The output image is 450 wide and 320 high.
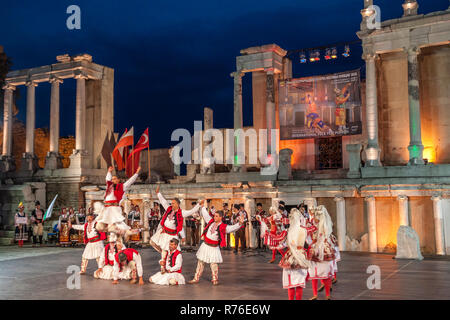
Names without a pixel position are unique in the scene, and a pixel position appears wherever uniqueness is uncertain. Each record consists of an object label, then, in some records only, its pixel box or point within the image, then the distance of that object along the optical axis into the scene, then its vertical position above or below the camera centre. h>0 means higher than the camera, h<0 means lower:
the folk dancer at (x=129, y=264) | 10.40 -1.60
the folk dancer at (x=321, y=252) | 8.21 -1.12
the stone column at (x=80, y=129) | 28.05 +3.97
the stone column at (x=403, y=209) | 17.66 -0.78
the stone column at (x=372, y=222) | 18.16 -1.29
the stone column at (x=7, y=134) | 31.23 +4.11
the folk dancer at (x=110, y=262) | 10.77 -1.65
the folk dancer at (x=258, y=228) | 17.84 -1.49
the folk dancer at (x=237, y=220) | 16.72 -1.11
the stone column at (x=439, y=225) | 17.12 -1.37
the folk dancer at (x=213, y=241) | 10.20 -1.10
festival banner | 22.20 +4.15
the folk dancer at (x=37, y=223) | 21.98 -1.34
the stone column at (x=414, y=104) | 19.98 +3.65
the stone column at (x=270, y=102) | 24.67 +4.70
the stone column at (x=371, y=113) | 20.50 +3.43
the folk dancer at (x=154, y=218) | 19.03 -1.04
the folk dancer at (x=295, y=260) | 7.55 -1.14
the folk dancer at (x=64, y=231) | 20.31 -1.61
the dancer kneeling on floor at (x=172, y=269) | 10.23 -1.69
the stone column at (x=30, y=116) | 30.59 +5.19
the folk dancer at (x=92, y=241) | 11.80 -1.22
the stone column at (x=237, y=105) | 24.80 +4.56
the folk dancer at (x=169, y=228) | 10.35 -0.80
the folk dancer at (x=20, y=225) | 21.50 -1.40
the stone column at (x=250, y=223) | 19.39 -1.34
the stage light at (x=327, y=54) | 23.15 +6.75
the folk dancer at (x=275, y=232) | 13.88 -1.26
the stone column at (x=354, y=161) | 20.00 +1.21
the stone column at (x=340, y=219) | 18.44 -1.18
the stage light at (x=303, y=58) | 24.14 +6.82
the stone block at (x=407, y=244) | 14.71 -1.77
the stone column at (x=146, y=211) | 21.53 -0.88
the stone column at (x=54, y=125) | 29.25 +4.40
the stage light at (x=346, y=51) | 22.55 +6.71
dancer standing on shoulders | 10.88 -0.40
